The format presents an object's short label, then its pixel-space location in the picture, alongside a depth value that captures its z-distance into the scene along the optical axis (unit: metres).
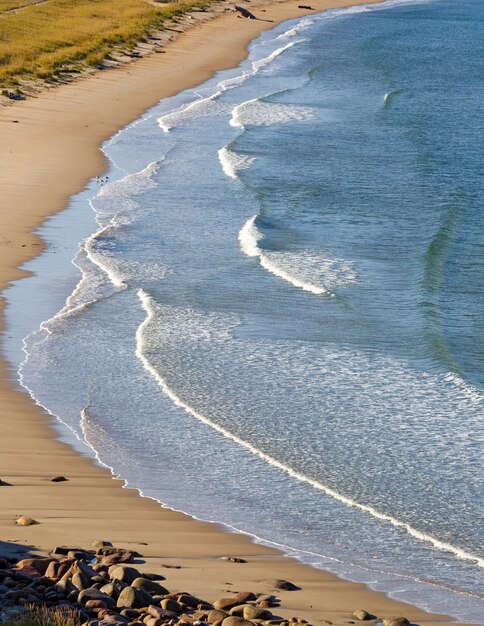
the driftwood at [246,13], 118.28
